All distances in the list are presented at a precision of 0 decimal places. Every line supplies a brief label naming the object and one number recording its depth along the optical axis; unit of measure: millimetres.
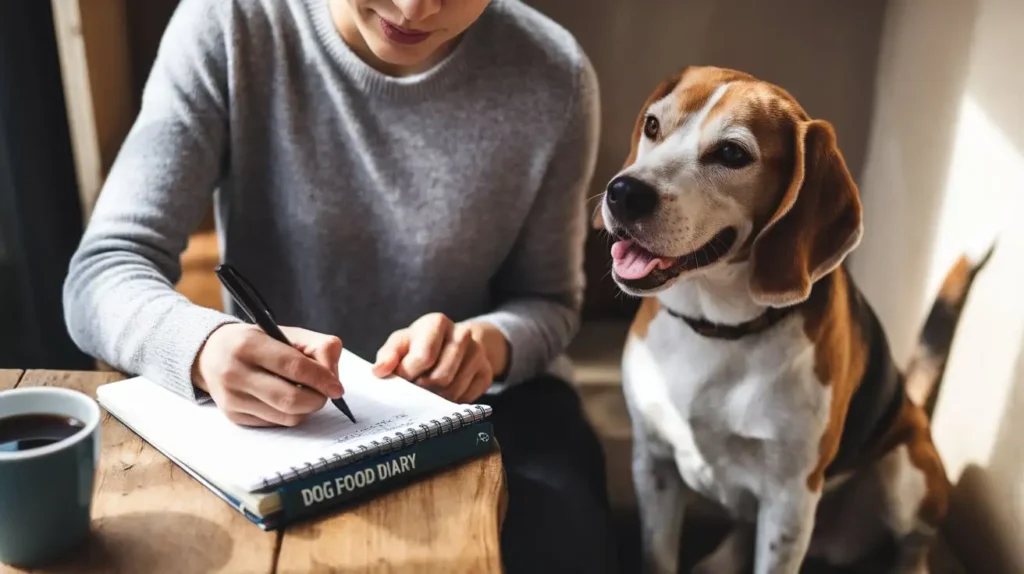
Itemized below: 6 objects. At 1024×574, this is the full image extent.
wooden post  1388
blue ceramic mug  595
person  978
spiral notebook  682
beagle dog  879
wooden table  638
